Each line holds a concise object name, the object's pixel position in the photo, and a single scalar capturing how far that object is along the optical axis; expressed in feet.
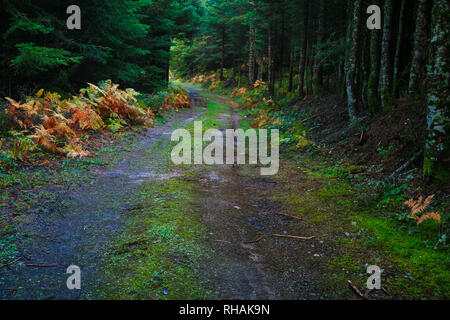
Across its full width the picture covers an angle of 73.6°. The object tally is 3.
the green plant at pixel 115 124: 38.27
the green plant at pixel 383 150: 23.12
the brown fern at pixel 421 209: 14.10
